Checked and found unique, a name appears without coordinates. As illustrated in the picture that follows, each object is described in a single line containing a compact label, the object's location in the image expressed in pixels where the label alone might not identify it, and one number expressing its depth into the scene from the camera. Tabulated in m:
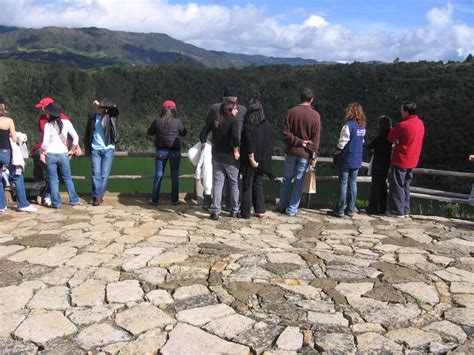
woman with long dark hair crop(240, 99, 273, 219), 5.02
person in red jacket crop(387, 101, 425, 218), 5.36
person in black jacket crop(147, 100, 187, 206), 5.70
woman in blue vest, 5.39
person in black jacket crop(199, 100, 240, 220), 4.90
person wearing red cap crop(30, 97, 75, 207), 5.48
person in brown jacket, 5.21
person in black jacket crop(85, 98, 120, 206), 5.69
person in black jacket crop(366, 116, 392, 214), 5.69
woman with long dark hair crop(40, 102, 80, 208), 5.41
